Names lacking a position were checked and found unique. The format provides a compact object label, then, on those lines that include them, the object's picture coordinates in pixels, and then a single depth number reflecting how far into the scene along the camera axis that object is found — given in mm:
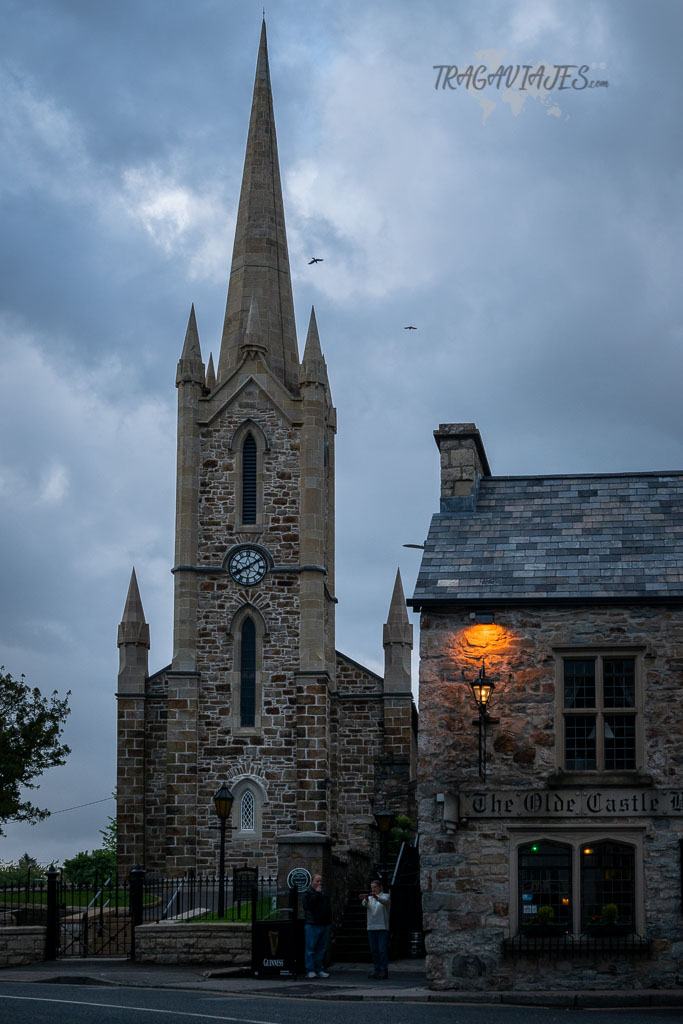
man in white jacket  22031
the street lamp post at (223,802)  28266
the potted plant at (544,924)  19812
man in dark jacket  21922
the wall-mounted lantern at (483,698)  20469
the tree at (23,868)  49206
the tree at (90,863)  59569
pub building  19844
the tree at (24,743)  40781
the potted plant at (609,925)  19734
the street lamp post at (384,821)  30773
